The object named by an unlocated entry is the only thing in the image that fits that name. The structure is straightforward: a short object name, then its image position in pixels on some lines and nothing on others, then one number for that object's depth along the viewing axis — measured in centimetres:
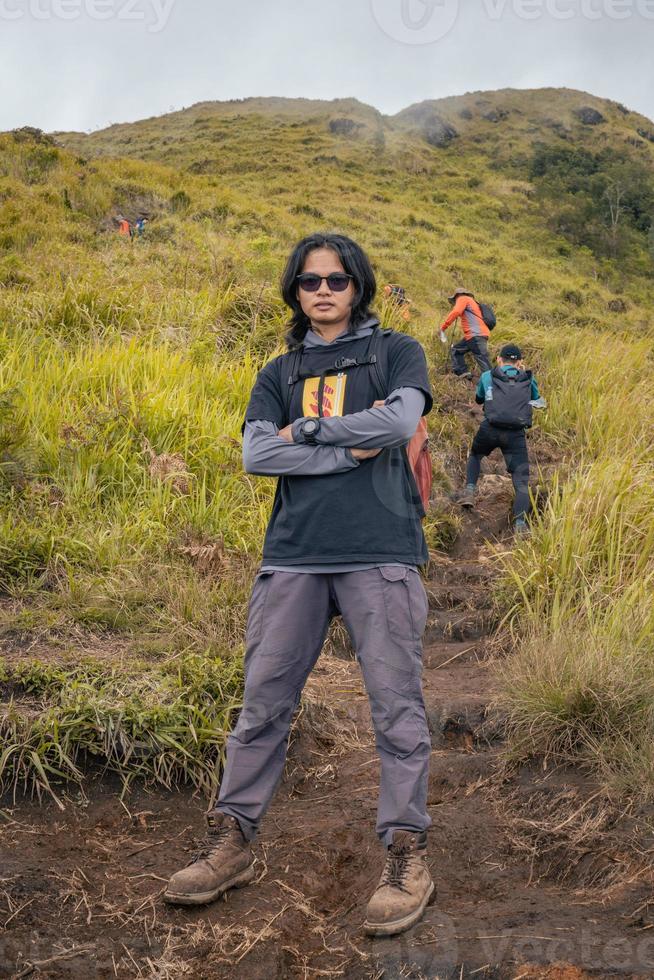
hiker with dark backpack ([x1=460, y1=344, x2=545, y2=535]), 761
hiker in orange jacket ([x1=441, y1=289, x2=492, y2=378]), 1093
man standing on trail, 276
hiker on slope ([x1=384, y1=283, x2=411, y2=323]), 1092
